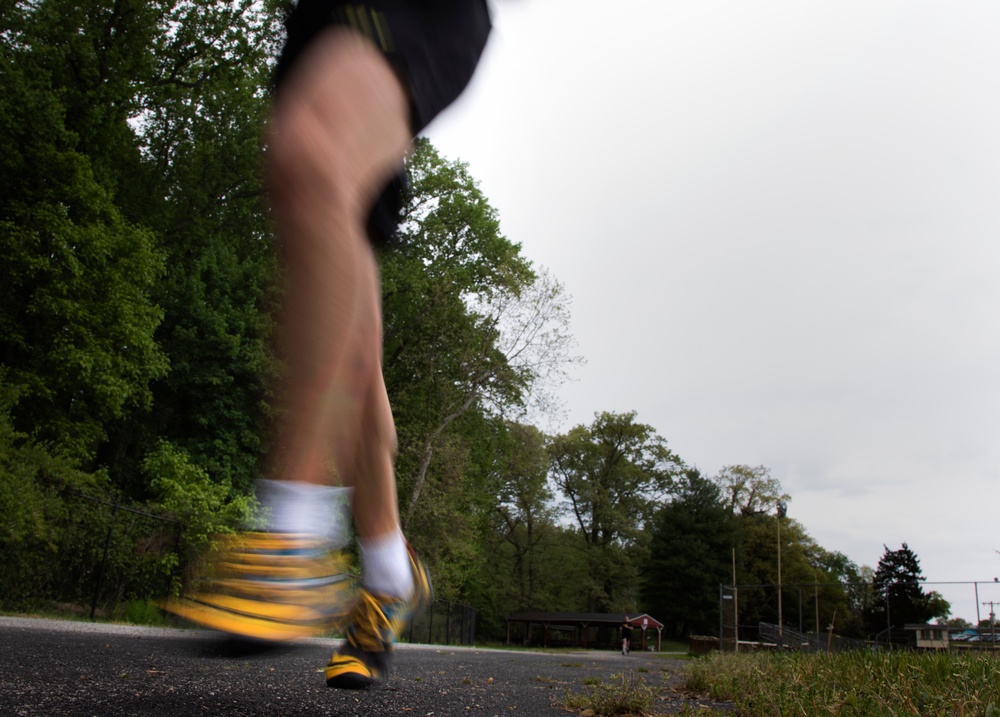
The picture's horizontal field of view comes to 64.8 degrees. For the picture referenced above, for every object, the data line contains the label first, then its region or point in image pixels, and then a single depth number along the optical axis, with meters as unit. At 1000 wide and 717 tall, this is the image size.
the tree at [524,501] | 24.42
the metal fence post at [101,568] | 10.22
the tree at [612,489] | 43.72
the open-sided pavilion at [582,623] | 44.31
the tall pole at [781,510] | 53.78
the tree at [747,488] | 53.56
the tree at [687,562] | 48.03
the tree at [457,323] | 21.67
